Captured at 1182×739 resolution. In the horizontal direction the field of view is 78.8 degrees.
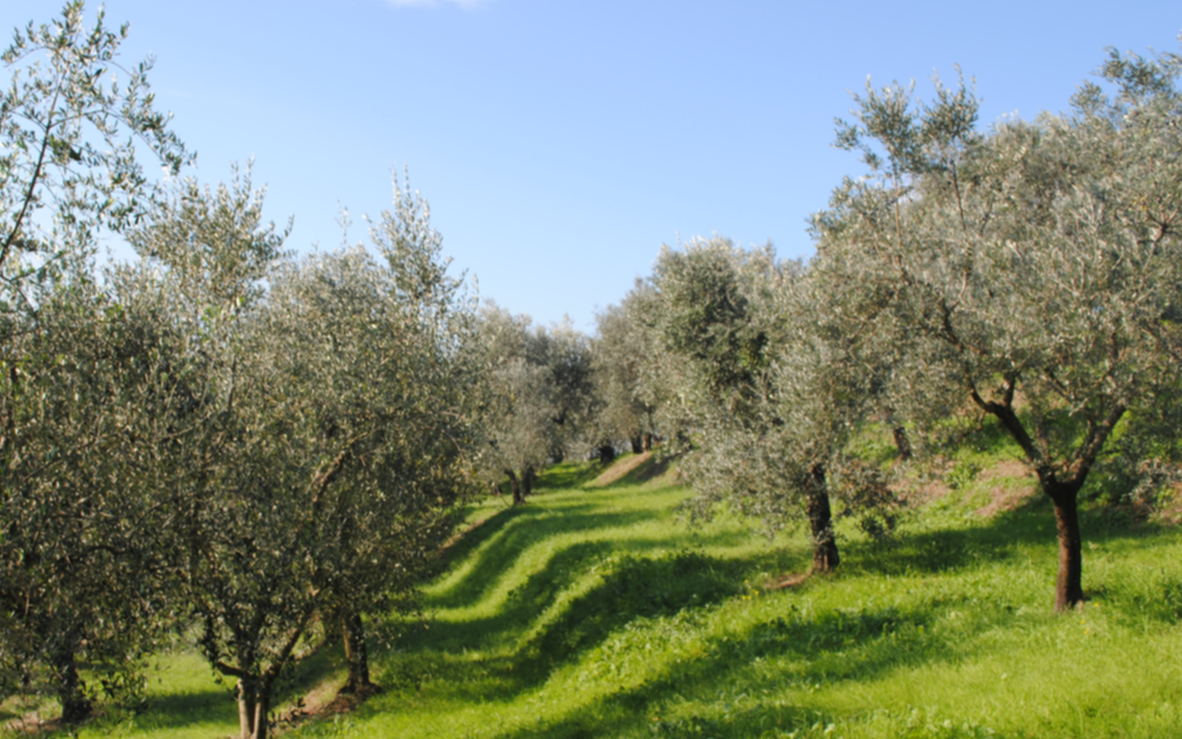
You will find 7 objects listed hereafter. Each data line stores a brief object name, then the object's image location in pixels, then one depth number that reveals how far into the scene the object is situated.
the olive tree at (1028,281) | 10.62
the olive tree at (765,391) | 16.42
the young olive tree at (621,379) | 49.50
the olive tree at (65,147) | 8.83
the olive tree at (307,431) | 10.02
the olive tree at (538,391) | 41.61
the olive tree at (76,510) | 7.54
